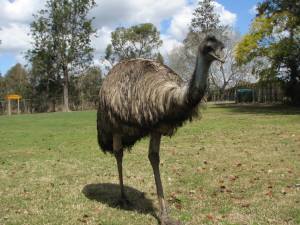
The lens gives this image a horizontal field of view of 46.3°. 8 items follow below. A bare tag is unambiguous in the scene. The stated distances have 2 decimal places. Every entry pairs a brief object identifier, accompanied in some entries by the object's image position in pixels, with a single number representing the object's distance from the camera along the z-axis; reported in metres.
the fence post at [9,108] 36.86
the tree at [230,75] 43.53
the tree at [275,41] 22.03
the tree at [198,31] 41.08
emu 3.52
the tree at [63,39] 40.47
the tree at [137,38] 54.14
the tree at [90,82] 42.37
